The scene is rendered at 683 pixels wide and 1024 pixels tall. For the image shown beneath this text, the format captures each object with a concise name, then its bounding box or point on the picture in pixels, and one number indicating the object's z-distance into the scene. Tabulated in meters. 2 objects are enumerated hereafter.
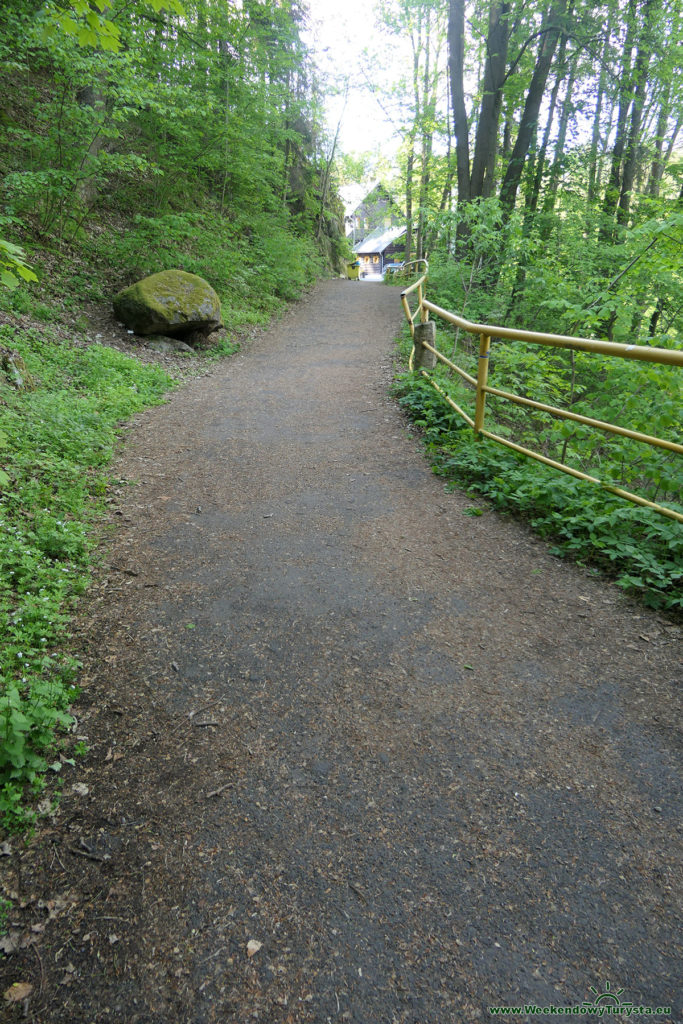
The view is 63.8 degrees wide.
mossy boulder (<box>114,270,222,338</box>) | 8.89
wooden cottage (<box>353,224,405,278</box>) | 53.25
